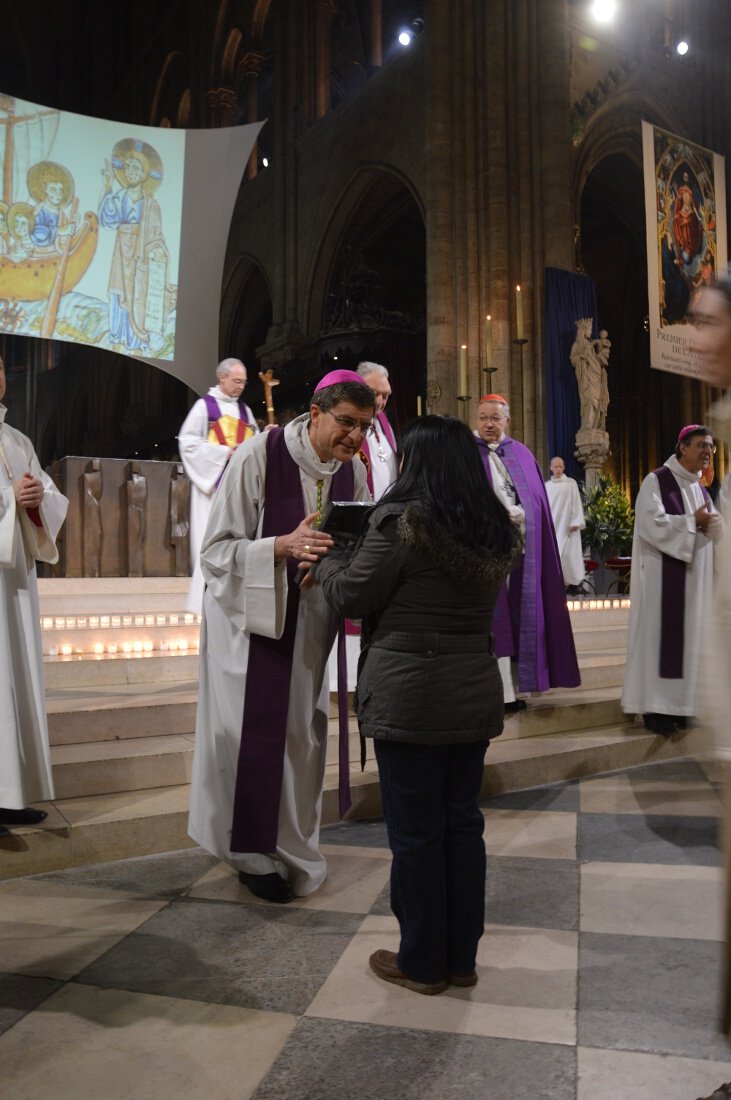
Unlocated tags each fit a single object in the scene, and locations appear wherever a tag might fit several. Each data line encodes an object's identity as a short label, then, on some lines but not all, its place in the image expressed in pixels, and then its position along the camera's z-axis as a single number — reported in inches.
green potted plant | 467.8
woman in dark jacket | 89.4
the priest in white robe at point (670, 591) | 192.1
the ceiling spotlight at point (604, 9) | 510.9
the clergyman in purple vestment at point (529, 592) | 195.2
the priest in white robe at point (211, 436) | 224.1
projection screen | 360.2
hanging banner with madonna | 462.9
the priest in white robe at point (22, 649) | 124.5
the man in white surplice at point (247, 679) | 119.5
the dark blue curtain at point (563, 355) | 545.3
